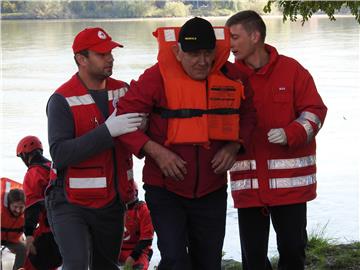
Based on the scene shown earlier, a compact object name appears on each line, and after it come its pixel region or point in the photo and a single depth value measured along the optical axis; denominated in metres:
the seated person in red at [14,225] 6.89
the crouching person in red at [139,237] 7.17
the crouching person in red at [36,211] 6.87
